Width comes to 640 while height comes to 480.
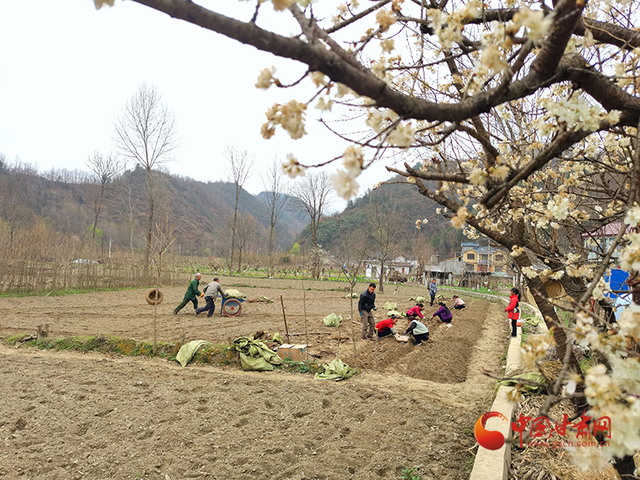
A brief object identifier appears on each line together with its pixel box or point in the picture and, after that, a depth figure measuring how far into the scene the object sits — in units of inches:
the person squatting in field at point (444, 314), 410.9
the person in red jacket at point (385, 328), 341.7
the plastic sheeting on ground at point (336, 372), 219.6
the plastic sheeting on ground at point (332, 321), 402.0
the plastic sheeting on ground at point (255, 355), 236.2
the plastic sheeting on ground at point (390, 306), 550.3
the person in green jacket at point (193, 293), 432.0
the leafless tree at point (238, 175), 1378.8
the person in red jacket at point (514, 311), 339.9
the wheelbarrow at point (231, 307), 452.4
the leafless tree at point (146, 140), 1010.3
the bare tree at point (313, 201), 1369.3
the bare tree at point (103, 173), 1384.1
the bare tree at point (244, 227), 1994.3
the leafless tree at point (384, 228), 1061.6
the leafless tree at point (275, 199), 1424.7
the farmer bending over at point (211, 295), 438.6
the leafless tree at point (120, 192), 2807.6
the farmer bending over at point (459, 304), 470.4
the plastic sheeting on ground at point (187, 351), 244.3
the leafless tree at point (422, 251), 1402.6
